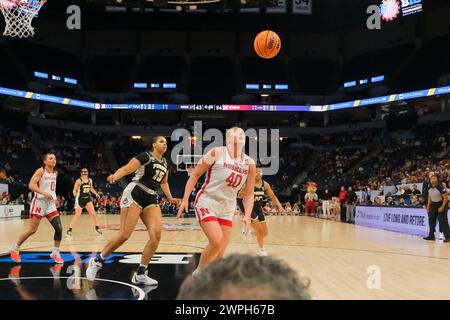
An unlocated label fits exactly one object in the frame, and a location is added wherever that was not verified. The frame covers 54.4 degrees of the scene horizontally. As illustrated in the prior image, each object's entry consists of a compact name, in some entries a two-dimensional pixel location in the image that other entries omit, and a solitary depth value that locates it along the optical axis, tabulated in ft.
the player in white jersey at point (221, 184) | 18.03
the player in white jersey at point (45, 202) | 26.53
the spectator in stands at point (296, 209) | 111.55
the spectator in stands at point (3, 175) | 91.91
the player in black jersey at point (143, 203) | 20.65
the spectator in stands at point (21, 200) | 87.30
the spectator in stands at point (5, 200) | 76.85
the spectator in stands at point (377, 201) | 69.21
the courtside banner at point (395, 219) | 50.55
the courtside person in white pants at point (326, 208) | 100.73
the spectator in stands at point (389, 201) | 64.08
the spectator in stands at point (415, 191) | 59.68
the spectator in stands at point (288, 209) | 108.65
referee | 42.45
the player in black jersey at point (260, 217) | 31.65
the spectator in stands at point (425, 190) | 45.31
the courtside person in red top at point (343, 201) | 80.07
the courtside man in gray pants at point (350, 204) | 76.79
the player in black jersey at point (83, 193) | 45.34
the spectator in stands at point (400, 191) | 65.67
